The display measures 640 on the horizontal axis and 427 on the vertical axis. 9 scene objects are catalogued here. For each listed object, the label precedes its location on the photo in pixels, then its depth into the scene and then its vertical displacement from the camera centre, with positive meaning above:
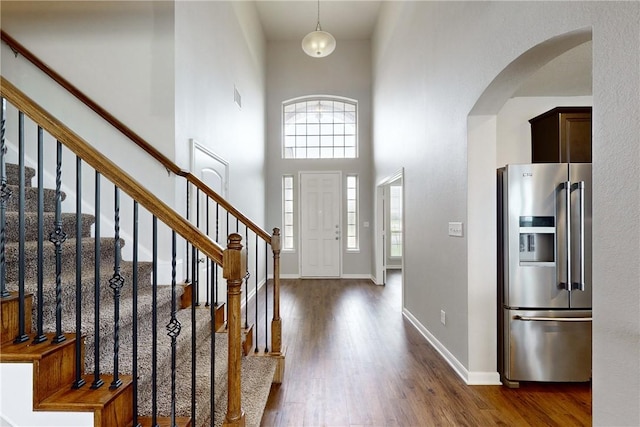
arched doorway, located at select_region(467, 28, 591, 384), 2.64 -0.20
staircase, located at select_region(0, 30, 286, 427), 1.36 -0.53
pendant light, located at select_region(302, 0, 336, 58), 4.96 +2.53
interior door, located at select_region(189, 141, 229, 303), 3.21 +0.28
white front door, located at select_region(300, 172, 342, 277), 7.19 -0.17
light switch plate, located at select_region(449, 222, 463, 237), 2.78 -0.10
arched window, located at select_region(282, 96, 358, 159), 7.39 +1.91
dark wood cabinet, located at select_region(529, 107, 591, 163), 3.00 +0.73
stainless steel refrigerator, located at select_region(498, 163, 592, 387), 2.52 -0.42
